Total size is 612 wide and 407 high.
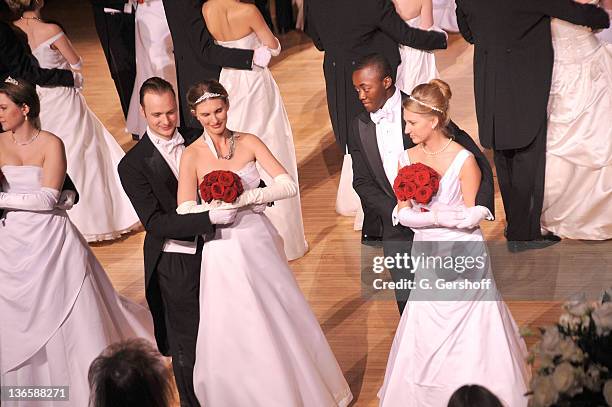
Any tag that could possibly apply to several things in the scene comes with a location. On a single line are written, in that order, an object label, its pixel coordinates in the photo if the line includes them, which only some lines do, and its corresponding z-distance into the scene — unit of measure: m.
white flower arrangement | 6.30
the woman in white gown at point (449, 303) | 9.67
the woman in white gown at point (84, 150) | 14.48
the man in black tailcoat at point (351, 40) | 13.80
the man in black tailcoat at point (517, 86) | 13.05
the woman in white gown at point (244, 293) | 9.93
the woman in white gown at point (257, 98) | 13.49
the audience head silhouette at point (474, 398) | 6.09
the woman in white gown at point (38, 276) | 10.61
